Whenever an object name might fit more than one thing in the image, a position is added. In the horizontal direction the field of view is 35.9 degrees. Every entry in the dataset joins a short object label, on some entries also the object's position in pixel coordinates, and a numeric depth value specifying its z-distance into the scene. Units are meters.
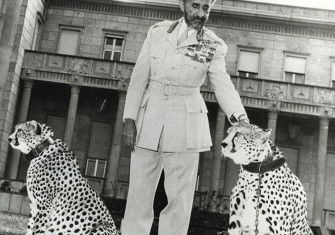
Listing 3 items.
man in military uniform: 3.93
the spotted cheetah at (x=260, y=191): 4.31
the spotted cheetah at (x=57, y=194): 4.88
